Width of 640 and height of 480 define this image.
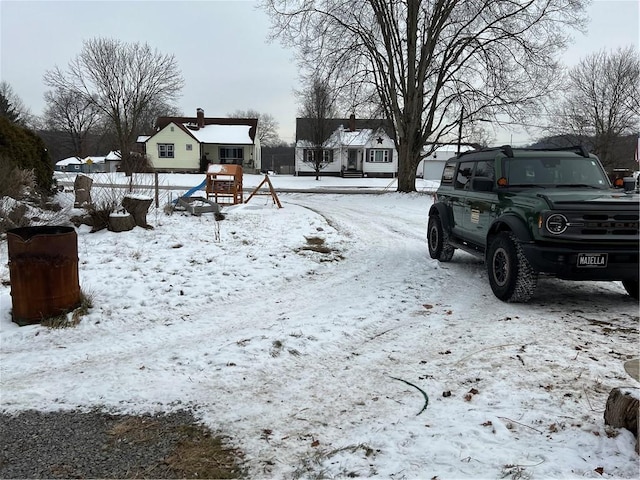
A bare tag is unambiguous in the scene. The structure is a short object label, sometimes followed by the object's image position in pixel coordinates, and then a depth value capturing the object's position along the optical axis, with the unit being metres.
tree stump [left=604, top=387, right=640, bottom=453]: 2.68
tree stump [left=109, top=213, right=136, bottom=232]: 9.30
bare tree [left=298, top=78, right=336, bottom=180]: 40.86
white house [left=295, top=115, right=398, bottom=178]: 50.50
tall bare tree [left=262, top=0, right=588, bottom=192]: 21.27
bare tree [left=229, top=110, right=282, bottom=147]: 89.31
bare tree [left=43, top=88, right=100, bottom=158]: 69.31
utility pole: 22.88
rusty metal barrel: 5.02
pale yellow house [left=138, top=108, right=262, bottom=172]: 50.12
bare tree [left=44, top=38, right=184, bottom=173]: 42.19
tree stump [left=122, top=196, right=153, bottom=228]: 9.62
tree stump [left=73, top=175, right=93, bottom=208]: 11.67
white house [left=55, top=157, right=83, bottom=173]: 75.74
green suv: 5.28
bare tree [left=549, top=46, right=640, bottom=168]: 40.25
